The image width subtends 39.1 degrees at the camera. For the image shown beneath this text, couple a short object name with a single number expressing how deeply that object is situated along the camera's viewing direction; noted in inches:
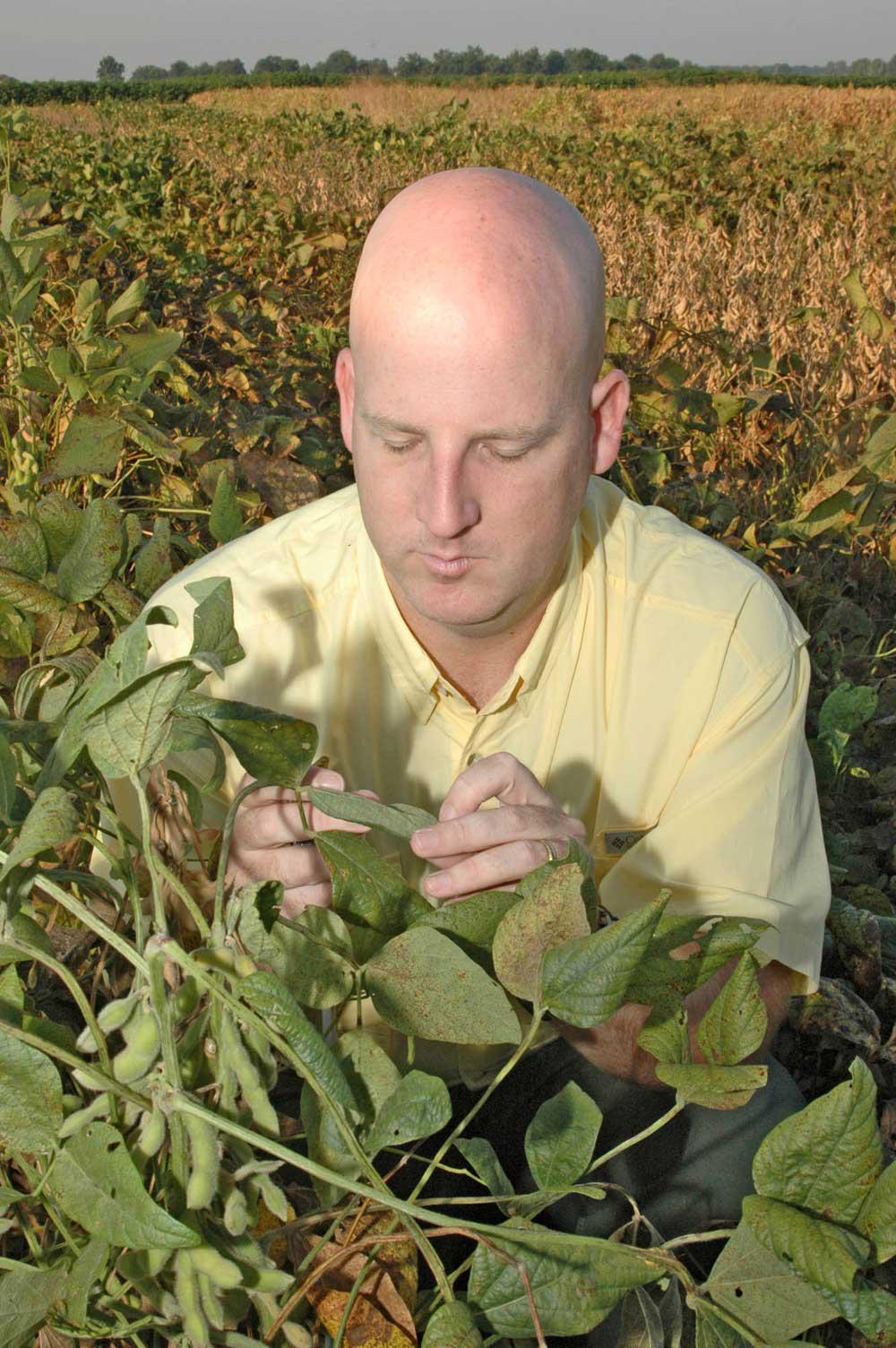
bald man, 47.8
